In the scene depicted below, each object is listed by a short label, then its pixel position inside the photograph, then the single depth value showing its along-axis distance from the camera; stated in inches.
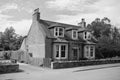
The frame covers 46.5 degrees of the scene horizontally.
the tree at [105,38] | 1457.9
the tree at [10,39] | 2107.7
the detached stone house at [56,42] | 1012.7
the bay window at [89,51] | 1210.1
